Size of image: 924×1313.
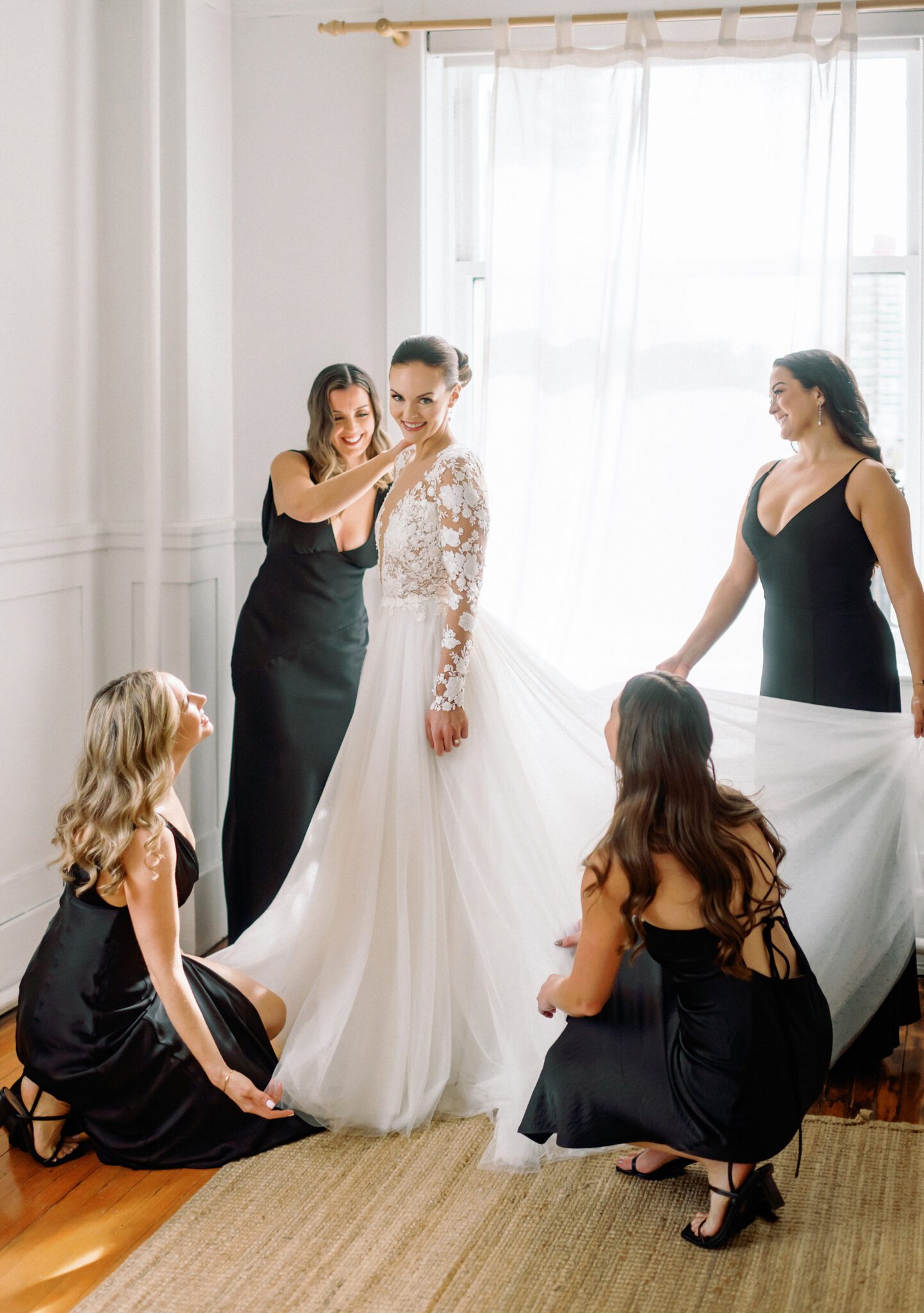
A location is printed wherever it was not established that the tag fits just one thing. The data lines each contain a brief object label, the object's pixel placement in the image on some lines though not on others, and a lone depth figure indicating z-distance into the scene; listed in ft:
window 10.85
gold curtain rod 10.30
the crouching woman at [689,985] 6.63
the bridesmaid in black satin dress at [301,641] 10.39
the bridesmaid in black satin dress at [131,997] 7.34
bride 8.21
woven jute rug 6.39
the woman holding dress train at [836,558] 8.91
